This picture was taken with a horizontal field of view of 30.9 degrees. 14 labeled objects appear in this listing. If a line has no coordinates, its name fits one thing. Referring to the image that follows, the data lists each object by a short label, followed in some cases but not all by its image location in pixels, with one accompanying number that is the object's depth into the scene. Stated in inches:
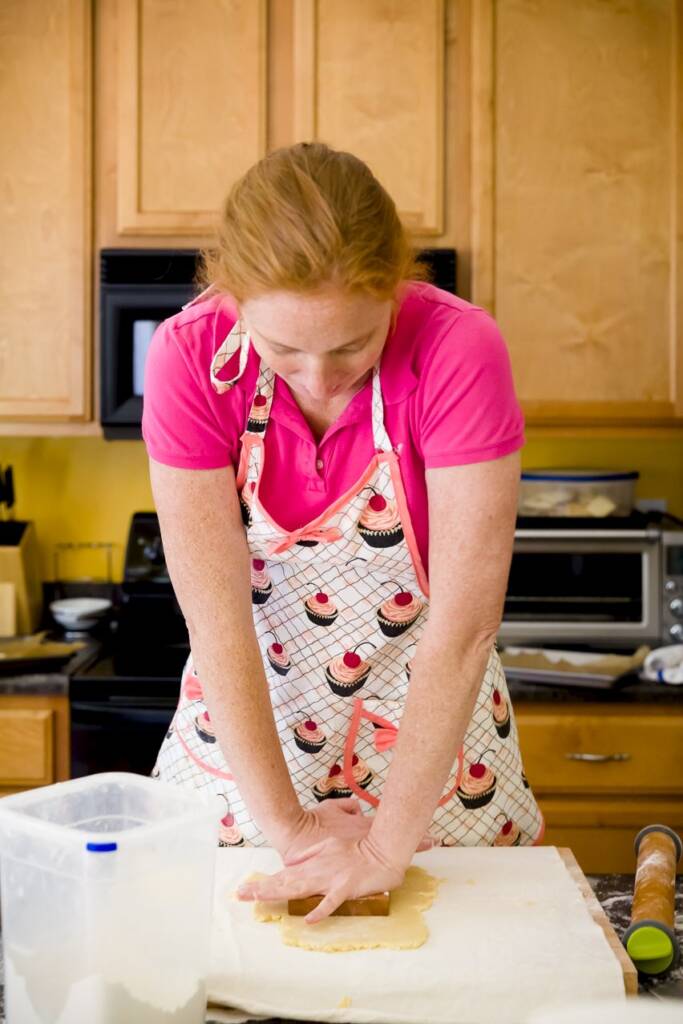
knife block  111.6
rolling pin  41.6
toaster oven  104.0
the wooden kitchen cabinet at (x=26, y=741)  97.2
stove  96.3
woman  43.8
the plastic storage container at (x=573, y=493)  107.3
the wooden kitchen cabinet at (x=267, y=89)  103.3
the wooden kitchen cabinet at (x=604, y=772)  96.3
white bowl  110.7
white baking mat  39.8
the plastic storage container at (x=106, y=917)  33.8
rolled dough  43.0
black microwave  103.8
